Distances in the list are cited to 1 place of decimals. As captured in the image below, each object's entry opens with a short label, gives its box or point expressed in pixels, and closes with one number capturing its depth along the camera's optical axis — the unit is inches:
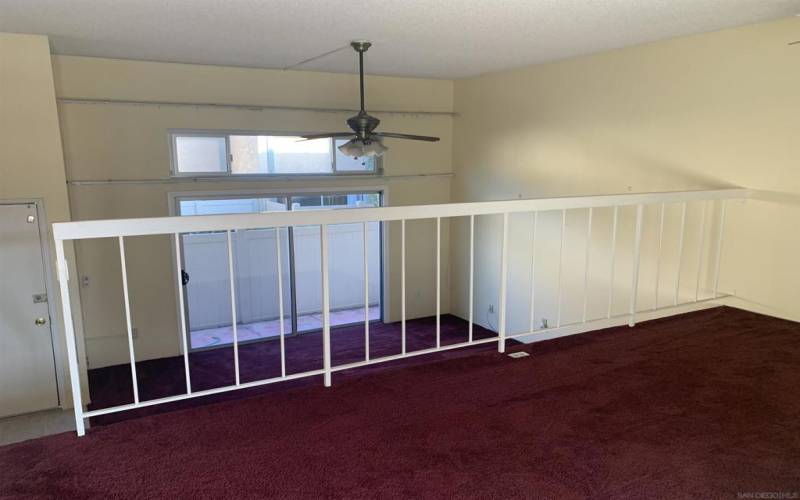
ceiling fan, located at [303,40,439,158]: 169.3
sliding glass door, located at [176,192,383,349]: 253.8
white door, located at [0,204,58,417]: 177.5
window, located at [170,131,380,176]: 240.2
